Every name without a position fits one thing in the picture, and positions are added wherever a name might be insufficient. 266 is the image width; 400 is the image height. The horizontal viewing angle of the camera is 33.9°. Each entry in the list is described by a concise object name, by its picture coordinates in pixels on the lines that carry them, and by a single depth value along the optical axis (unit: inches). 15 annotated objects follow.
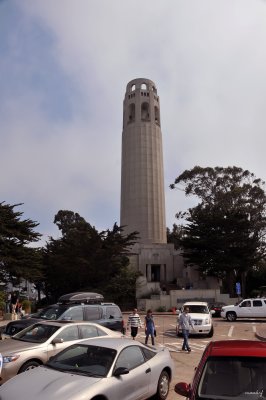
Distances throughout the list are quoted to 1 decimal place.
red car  216.8
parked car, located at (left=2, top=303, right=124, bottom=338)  589.3
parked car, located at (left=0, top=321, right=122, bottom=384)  368.8
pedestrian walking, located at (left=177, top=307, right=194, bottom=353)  637.3
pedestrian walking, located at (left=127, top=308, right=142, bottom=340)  729.0
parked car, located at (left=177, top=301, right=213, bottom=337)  842.2
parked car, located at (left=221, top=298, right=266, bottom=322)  1200.2
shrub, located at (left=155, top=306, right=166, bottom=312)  1689.2
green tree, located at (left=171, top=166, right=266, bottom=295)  1980.8
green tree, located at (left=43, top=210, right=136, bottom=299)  1749.5
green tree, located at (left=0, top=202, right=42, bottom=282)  1421.0
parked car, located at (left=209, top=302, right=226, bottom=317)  1435.8
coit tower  2490.2
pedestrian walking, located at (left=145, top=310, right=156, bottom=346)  680.4
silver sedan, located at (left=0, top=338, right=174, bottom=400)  258.1
